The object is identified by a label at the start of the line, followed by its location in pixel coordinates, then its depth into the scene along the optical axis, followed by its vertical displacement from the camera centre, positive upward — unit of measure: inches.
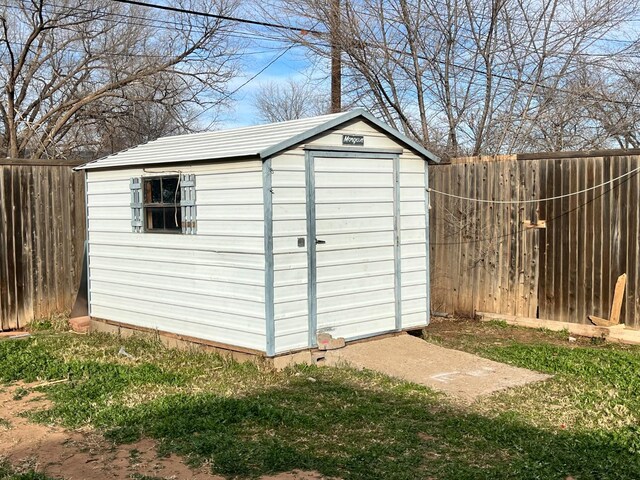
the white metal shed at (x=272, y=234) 281.3 -14.5
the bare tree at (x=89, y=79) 707.4 +123.6
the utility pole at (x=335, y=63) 502.6 +98.6
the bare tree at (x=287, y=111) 1232.3 +152.6
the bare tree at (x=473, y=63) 485.4 +92.2
